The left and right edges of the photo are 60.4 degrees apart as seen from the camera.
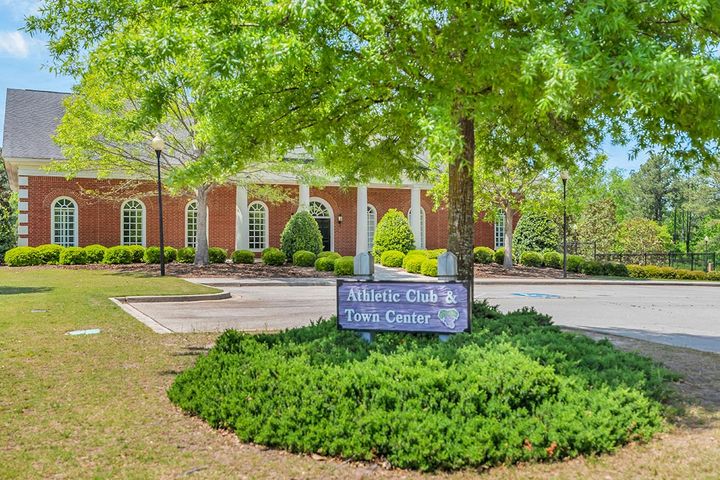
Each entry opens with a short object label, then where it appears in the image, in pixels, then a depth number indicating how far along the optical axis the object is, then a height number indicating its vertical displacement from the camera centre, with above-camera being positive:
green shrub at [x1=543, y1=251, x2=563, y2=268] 32.69 -1.07
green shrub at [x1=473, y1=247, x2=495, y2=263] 32.19 -0.84
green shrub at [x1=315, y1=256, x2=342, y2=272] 26.39 -1.06
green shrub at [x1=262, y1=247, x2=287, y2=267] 27.80 -0.80
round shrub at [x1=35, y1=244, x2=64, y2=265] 26.77 -0.62
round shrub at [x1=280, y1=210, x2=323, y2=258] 29.16 +0.15
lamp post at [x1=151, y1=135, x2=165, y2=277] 19.60 +2.98
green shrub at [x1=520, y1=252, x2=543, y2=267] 32.56 -1.06
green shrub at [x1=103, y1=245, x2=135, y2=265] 26.95 -0.72
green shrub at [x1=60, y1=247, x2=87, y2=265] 26.56 -0.71
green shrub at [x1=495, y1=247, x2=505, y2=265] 33.31 -0.92
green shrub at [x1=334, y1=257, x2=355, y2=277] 25.01 -1.13
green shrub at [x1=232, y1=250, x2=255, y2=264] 27.92 -0.76
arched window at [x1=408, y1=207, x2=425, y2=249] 36.81 +0.66
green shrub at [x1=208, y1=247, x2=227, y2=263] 27.78 -0.70
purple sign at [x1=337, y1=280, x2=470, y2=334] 6.15 -0.69
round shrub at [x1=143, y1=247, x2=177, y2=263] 27.23 -0.68
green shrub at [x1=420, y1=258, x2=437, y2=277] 25.30 -1.20
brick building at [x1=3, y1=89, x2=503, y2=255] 28.70 +1.63
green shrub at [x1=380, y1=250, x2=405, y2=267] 29.84 -0.92
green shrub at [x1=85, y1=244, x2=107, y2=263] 27.03 -0.59
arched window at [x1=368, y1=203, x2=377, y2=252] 35.88 +1.05
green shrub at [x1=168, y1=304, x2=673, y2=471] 4.53 -1.32
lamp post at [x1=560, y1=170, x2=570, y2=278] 26.70 +1.93
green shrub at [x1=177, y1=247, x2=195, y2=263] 27.84 -0.66
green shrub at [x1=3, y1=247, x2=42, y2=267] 26.25 -0.74
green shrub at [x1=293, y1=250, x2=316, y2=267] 28.02 -0.86
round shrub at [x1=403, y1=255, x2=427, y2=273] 26.78 -1.04
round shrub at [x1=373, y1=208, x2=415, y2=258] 31.45 +0.21
